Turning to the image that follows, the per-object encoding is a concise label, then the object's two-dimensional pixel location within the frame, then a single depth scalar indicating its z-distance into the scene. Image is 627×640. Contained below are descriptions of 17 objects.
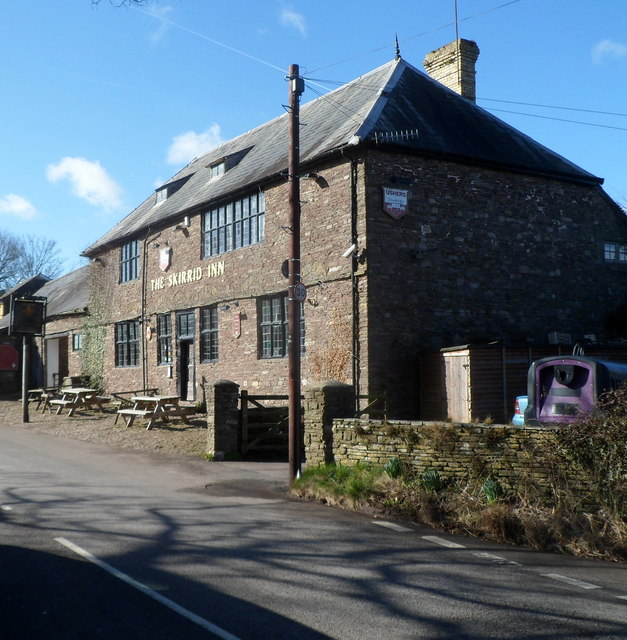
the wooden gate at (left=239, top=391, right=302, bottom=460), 16.20
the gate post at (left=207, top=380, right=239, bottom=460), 15.77
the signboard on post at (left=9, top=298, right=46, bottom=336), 25.05
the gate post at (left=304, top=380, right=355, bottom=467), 13.07
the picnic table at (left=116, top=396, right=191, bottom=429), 19.42
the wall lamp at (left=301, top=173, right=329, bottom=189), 19.86
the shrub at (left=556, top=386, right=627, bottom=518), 9.02
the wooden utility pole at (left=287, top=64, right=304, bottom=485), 12.78
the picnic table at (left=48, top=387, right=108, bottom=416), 24.50
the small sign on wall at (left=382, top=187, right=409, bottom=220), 18.73
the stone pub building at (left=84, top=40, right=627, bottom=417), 18.80
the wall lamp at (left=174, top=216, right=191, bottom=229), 25.70
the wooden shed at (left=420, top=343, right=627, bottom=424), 17.14
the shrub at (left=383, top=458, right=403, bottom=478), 11.17
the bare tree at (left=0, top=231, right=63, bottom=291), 62.78
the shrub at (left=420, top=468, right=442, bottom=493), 10.51
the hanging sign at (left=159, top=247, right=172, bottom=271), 26.84
